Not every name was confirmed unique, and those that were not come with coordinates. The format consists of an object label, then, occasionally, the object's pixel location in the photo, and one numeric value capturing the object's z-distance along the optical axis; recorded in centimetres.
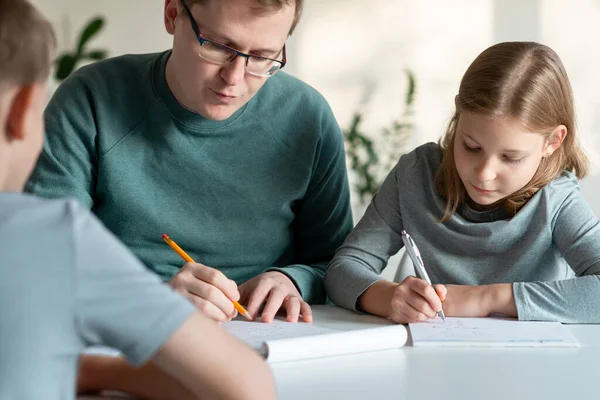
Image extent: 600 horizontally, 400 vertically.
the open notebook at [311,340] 123
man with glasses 160
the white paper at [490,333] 133
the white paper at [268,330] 132
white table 110
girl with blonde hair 152
